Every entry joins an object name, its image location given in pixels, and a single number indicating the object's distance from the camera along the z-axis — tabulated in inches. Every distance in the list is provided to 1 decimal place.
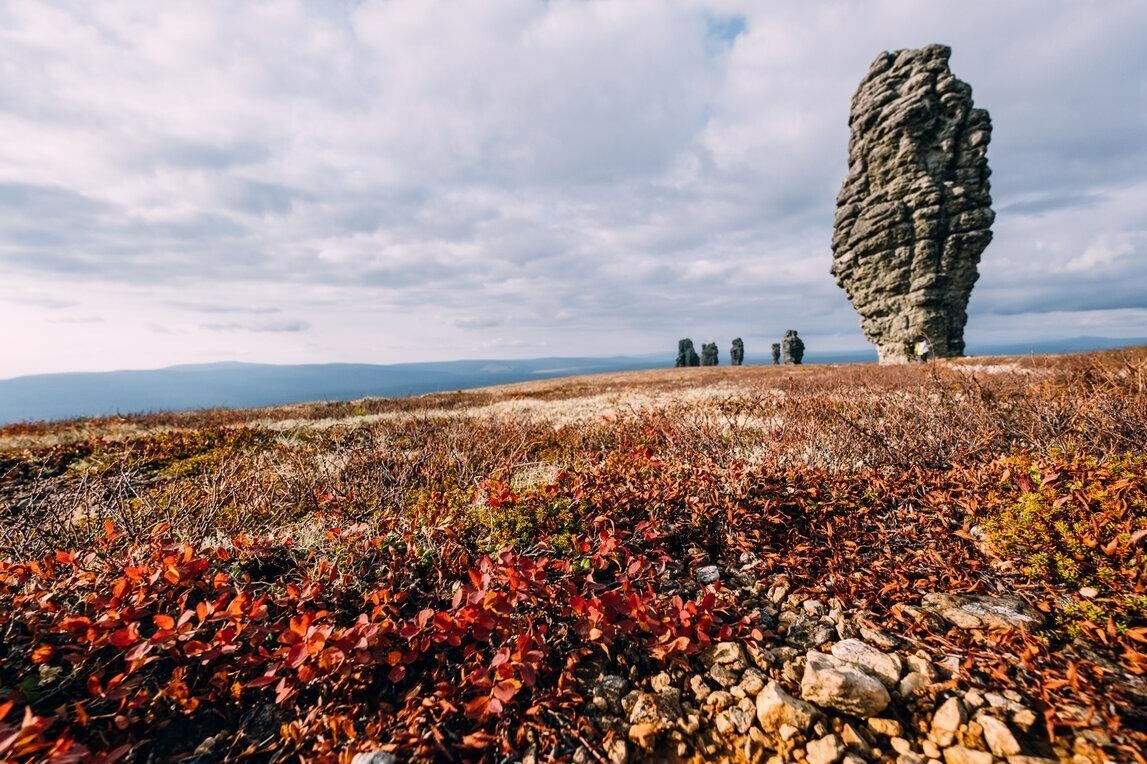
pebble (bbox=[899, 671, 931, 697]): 113.4
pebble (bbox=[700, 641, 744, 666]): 129.3
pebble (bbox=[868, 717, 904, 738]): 105.6
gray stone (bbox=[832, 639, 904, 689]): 117.9
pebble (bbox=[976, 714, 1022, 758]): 95.5
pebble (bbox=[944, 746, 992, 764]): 95.3
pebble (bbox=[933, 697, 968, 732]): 102.3
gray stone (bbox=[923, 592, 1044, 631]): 130.4
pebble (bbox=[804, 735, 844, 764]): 99.9
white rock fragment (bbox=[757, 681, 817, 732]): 108.1
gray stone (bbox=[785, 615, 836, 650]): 136.6
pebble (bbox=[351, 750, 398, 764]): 102.5
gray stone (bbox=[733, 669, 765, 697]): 119.1
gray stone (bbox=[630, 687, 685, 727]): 114.3
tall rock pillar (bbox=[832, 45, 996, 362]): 1435.8
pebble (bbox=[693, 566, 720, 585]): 171.5
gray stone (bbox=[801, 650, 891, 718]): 109.1
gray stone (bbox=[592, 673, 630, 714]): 120.3
